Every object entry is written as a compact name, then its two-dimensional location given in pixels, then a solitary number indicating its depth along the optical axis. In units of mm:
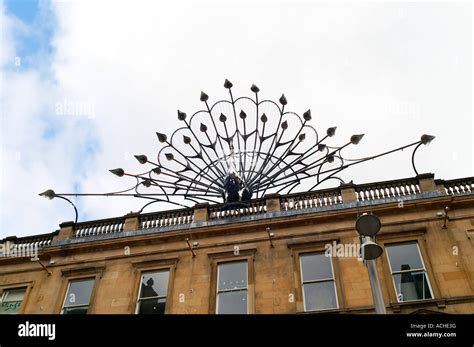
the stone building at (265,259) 13492
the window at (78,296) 15148
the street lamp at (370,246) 7312
